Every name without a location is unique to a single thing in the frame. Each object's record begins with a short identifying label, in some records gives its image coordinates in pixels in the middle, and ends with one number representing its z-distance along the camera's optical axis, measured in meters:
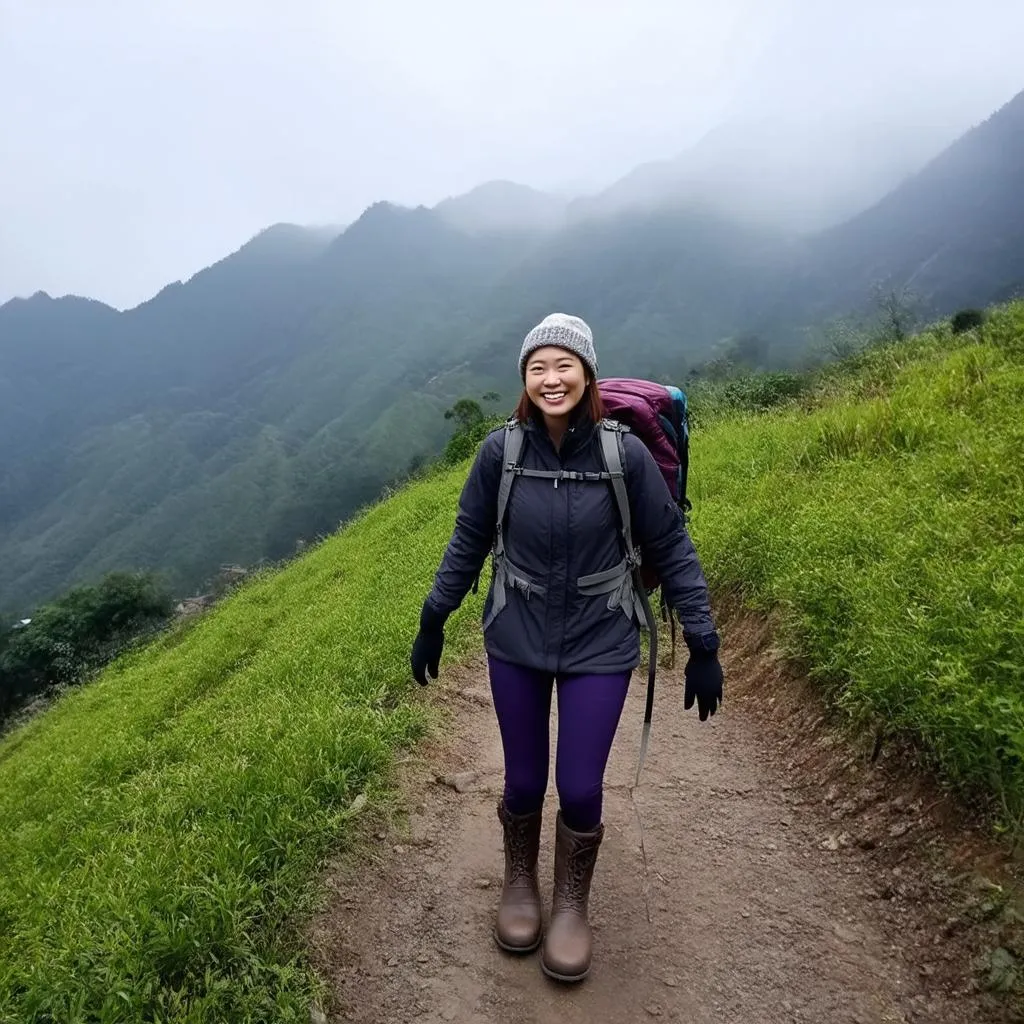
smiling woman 2.42
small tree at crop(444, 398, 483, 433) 36.50
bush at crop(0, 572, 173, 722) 32.84
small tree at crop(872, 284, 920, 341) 27.30
